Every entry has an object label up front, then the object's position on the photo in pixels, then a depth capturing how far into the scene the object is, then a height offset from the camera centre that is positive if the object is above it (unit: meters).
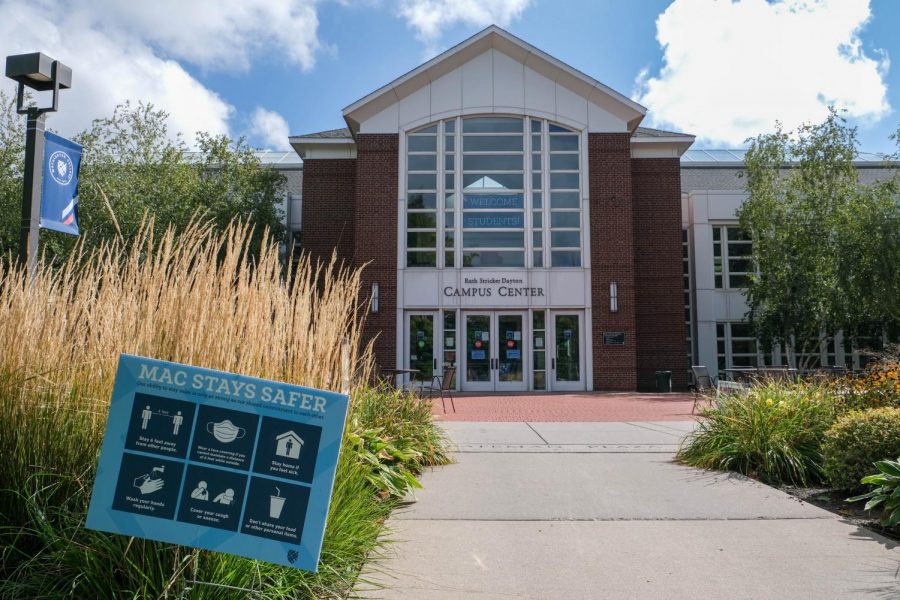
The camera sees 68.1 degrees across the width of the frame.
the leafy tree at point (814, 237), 20.69 +4.18
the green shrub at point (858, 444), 5.26 -0.64
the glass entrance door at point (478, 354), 20.31 +0.24
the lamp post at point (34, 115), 6.36 +2.43
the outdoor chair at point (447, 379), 13.83 -0.37
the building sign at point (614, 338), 20.45 +0.77
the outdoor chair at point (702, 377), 14.17 -0.30
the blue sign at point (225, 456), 2.54 -0.37
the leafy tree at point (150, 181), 20.73 +5.96
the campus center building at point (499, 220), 20.55 +4.48
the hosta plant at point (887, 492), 4.43 -0.89
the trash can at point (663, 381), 21.11 -0.56
